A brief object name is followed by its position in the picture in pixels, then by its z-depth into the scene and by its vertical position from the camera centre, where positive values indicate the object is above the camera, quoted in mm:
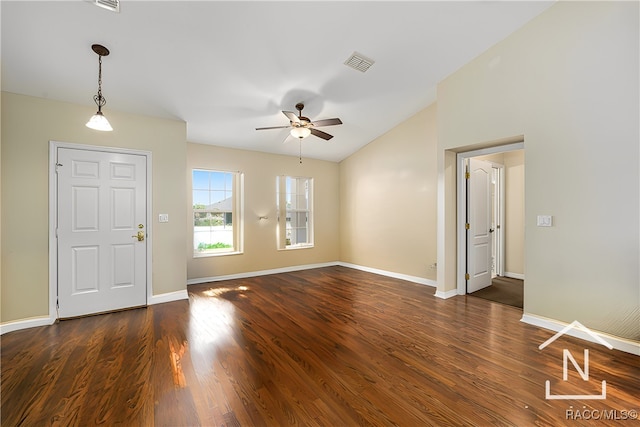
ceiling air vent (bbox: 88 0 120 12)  2203 +1765
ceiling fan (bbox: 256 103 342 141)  3561 +1239
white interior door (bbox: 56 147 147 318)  3387 -234
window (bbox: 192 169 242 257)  5191 +31
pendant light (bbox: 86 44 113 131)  2465 +871
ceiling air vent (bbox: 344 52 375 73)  3256 +1924
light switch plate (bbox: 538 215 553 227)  3039 -81
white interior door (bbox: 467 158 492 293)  4332 -194
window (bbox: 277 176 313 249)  6141 +37
